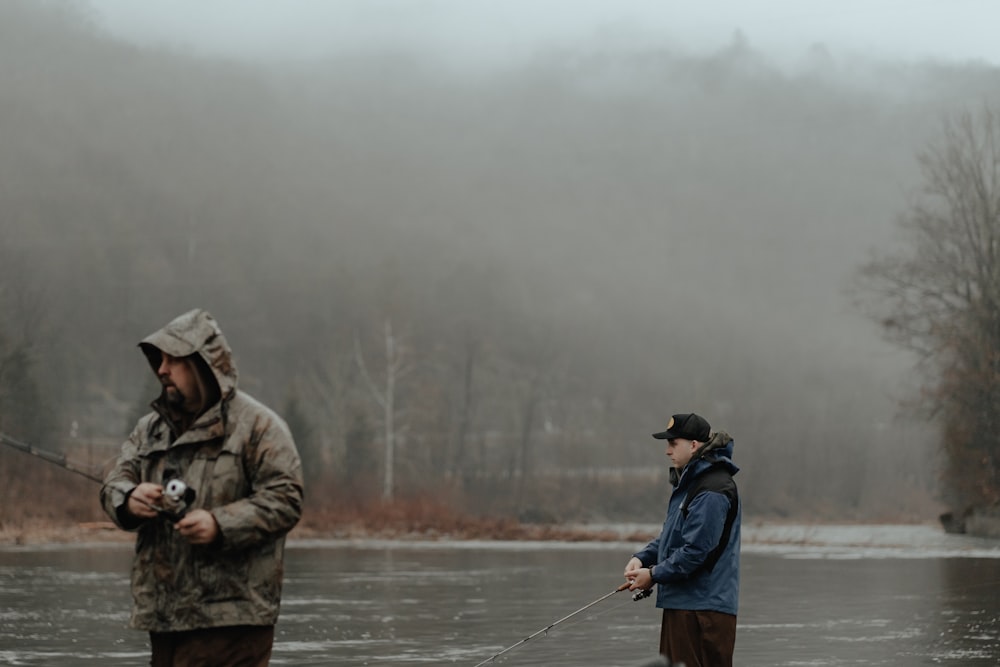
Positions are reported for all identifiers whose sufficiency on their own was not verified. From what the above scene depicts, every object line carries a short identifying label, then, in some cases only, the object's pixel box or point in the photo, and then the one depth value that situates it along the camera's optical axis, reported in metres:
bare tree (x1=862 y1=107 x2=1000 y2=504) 95.97
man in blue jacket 15.28
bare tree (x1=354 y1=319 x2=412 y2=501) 125.65
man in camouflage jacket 10.42
